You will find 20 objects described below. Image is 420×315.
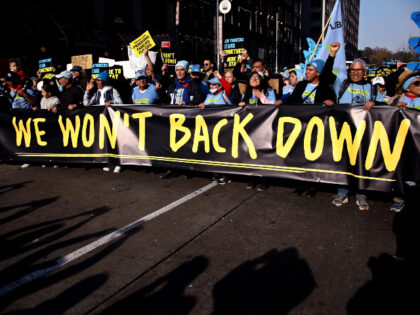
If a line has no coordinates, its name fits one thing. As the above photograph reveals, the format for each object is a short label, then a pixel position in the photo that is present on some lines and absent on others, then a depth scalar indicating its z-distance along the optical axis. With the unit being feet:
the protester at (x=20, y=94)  26.08
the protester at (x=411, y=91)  15.24
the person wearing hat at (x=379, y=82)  26.96
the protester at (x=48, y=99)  23.71
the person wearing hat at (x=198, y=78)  22.54
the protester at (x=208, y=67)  25.24
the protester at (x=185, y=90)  21.83
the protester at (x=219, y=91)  19.54
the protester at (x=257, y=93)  18.54
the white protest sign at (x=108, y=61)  39.46
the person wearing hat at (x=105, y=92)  23.06
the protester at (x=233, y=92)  20.10
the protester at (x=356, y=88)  15.75
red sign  60.41
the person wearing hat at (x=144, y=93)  21.76
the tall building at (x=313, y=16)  255.00
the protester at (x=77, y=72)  29.73
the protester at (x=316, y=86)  16.66
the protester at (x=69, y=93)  23.71
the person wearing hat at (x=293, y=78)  24.11
